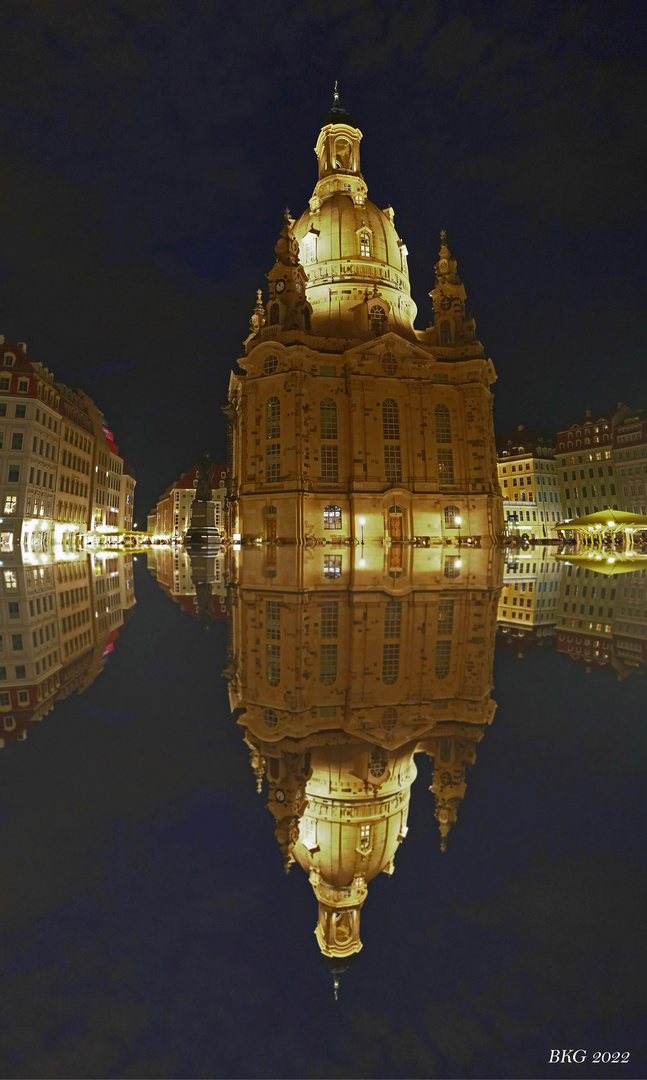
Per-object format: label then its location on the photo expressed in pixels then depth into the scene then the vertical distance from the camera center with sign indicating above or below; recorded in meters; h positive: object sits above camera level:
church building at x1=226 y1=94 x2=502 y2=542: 43.97 +11.39
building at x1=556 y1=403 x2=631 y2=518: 99.62 +14.67
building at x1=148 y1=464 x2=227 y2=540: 126.44 +9.66
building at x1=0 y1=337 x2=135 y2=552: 54.53 +9.31
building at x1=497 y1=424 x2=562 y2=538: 104.88 +10.60
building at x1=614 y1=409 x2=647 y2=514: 94.00 +14.31
